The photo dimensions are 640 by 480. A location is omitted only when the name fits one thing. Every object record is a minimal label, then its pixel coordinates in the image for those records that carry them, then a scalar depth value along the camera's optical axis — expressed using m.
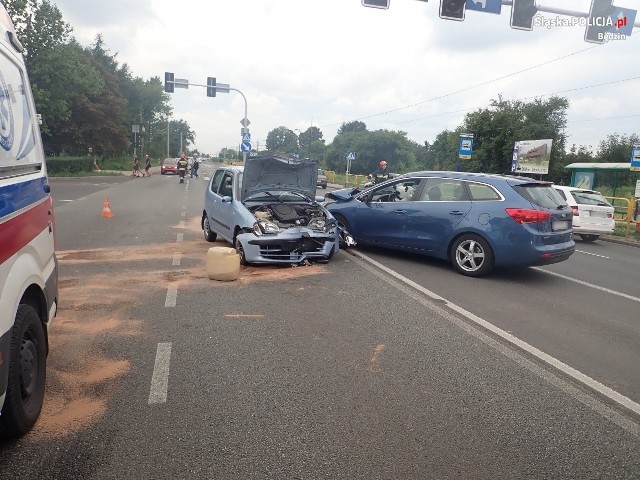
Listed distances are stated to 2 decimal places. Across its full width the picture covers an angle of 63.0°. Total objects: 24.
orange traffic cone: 14.44
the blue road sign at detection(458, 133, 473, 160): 27.52
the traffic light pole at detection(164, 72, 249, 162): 29.19
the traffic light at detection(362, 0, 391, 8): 11.89
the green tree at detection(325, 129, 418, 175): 100.31
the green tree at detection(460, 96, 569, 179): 35.56
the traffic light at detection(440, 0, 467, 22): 12.05
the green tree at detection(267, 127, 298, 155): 155.12
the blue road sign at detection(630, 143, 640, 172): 16.61
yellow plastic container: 7.27
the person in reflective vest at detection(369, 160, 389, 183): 19.25
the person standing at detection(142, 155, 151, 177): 44.41
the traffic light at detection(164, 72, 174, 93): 29.08
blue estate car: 7.76
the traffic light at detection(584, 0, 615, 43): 12.90
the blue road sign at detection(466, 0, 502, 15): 12.53
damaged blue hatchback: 8.20
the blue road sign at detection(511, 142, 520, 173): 27.16
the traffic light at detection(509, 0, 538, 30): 12.49
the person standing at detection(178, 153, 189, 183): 34.62
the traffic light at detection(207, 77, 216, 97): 30.30
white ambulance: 2.82
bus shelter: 27.20
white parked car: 14.36
